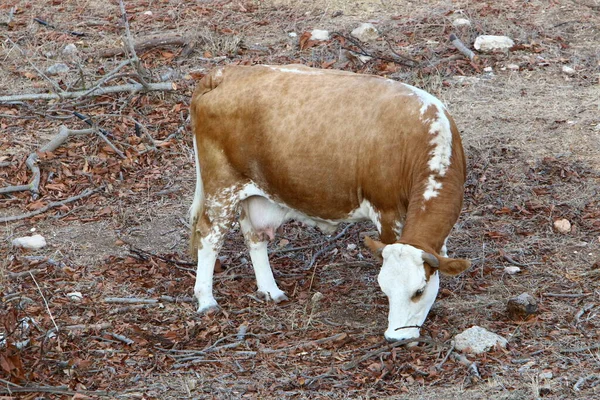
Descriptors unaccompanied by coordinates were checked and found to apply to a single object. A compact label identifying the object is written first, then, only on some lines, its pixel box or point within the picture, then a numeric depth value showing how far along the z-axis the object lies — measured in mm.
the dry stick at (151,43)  23641
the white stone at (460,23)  23781
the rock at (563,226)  16328
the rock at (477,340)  12594
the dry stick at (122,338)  13664
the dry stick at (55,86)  20887
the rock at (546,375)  11804
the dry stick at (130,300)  14953
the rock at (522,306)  13539
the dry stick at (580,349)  12461
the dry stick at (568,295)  14078
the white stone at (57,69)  22906
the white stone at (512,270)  15195
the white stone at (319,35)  23891
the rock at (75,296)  14973
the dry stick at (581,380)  11500
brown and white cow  12852
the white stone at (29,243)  16797
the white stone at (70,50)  23819
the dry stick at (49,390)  11883
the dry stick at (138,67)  19687
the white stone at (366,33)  23719
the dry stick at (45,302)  13398
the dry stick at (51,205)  17656
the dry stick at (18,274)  15523
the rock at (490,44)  22906
